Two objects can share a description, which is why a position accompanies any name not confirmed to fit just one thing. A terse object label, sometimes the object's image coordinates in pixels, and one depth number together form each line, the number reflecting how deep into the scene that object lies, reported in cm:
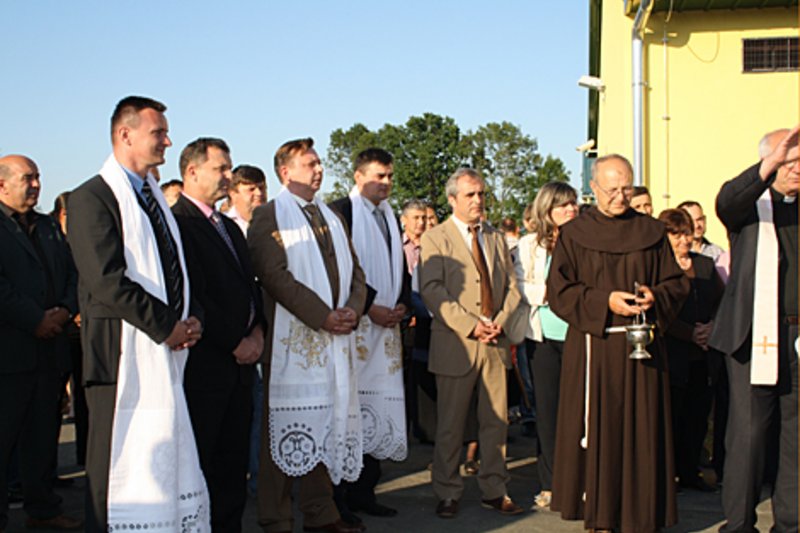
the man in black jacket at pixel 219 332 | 488
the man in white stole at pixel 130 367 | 413
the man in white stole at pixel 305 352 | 529
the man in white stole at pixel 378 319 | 605
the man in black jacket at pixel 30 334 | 555
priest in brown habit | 537
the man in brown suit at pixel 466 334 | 610
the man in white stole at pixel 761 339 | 511
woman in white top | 645
